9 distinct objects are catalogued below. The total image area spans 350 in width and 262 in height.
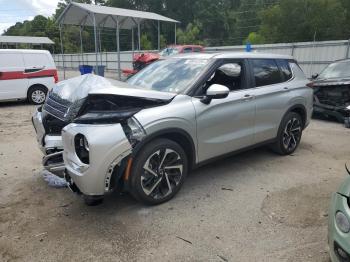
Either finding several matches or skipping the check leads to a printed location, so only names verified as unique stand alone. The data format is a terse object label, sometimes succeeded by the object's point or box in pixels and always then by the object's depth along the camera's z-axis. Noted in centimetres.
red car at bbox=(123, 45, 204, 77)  1798
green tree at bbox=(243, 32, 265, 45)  3525
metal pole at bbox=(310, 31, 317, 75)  1529
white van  1070
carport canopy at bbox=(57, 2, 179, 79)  1712
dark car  828
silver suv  343
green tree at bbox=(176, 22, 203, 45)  4250
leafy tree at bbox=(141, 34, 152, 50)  3869
